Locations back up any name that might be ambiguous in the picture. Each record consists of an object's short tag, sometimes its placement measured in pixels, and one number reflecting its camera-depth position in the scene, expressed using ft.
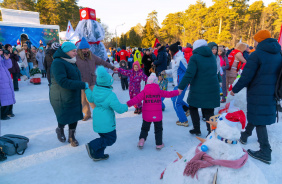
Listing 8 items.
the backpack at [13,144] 10.37
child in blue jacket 8.85
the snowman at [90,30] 23.61
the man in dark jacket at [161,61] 21.18
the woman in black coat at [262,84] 8.91
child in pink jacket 10.21
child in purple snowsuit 16.99
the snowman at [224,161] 4.89
